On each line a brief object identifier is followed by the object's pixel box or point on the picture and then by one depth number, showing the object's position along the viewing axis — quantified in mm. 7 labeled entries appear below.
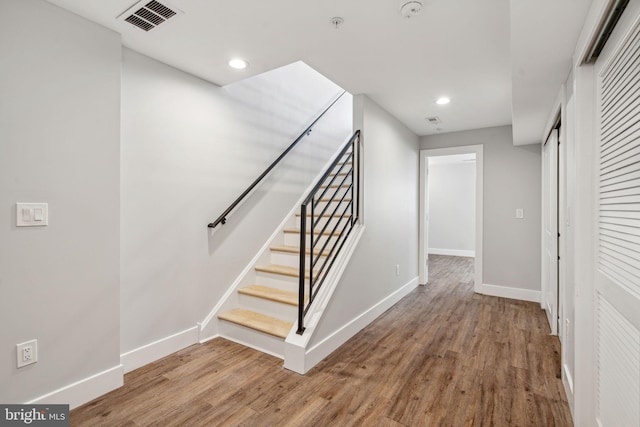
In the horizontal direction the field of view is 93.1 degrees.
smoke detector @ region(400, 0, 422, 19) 1630
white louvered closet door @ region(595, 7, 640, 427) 1052
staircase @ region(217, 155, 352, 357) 2482
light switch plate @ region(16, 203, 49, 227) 1568
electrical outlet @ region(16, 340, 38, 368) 1565
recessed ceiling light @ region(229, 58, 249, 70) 2305
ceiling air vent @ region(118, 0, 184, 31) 1691
